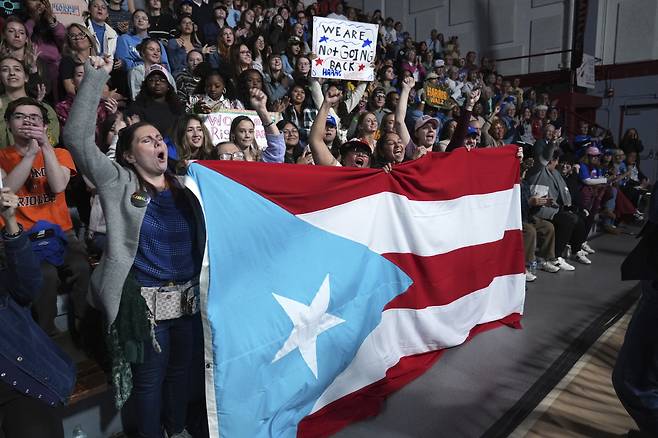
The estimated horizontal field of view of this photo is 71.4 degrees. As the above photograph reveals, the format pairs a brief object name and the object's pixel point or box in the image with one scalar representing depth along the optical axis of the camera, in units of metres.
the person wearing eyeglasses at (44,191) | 2.26
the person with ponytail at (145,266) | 1.72
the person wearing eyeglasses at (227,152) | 2.66
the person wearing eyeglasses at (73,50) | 3.88
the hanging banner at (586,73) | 11.53
